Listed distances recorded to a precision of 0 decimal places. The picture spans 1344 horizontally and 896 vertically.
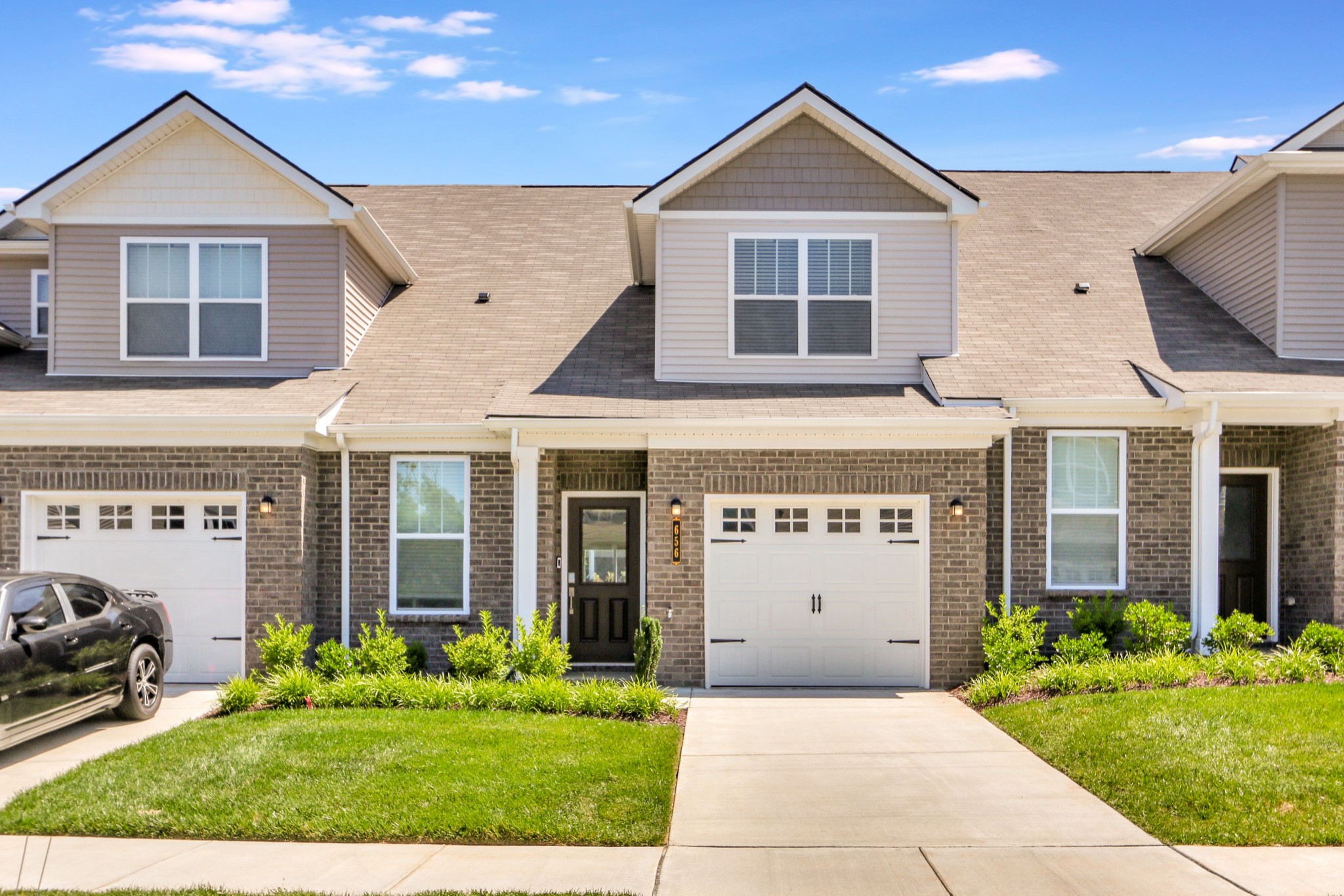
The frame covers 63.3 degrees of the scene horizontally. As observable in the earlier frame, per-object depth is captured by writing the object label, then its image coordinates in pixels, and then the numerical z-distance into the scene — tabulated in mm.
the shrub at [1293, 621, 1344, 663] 11758
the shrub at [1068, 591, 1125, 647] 12469
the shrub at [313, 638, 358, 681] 11750
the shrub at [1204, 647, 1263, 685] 10922
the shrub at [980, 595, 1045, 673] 11992
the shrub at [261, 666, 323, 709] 10562
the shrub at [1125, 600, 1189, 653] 12258
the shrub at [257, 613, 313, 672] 11547
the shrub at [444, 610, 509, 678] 11633
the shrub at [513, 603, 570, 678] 11523
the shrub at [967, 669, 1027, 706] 11133
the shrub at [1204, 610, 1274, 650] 12234
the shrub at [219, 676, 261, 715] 10367
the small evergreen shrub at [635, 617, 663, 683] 11844
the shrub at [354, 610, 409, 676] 11844
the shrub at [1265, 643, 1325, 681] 10922
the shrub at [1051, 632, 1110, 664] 12086
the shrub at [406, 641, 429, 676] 12438
